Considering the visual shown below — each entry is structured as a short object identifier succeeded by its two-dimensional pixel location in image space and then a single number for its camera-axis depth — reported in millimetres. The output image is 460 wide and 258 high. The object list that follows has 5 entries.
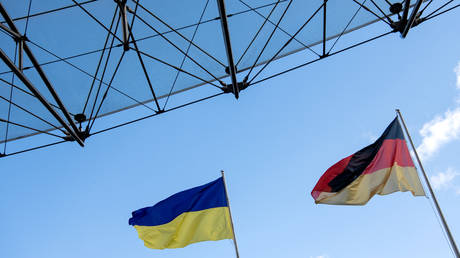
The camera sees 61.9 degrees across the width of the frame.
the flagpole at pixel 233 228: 7609
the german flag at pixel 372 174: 7734
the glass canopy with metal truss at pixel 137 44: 7996
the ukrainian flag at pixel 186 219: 8398
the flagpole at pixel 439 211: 6254
